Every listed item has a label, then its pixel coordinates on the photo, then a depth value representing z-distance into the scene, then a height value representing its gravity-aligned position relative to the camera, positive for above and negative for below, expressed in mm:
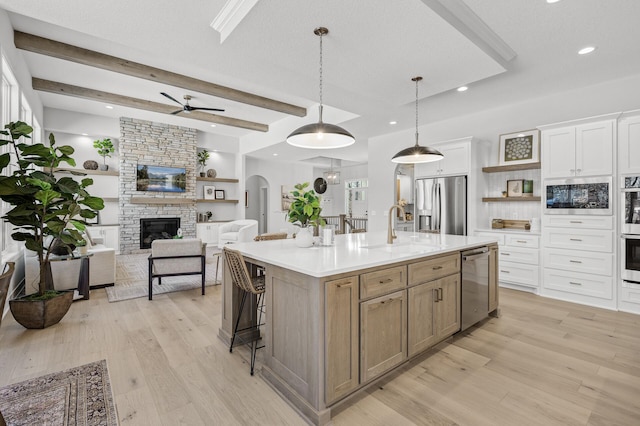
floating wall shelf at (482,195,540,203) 4506 +208
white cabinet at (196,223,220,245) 8675 -583
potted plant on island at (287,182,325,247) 2580 -9
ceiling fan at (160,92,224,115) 5758 +1991
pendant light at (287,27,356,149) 2514 +690
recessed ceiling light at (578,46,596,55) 3058 +1656
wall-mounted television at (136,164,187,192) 7660 +861
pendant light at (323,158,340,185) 11383 +1276
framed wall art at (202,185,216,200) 9070 +590
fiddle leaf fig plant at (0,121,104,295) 2756 +124
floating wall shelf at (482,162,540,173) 4466 +686
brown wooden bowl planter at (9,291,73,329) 2977 -987
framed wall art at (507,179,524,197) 4719 +389
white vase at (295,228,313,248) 2656 -228
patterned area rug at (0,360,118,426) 1757 -1191
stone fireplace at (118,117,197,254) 7445 +893
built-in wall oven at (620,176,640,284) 3508 -190
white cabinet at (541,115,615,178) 3703 +810
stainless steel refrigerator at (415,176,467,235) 4954 +126
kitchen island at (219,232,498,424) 1793 -697
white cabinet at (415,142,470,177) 4930 +836
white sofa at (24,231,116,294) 3873 -808
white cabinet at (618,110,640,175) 3525 +815
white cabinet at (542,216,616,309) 3715 -602
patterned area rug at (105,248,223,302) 4242 -1119
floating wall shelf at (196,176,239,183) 8687 +947
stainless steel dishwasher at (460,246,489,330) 2887 -734
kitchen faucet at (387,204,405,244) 2916 -220
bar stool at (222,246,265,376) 2260 -544
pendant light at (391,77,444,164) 3350 +642
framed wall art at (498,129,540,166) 4461 +981
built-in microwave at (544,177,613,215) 3717 +215
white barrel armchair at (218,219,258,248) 7613 -516
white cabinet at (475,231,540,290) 4289 -676
